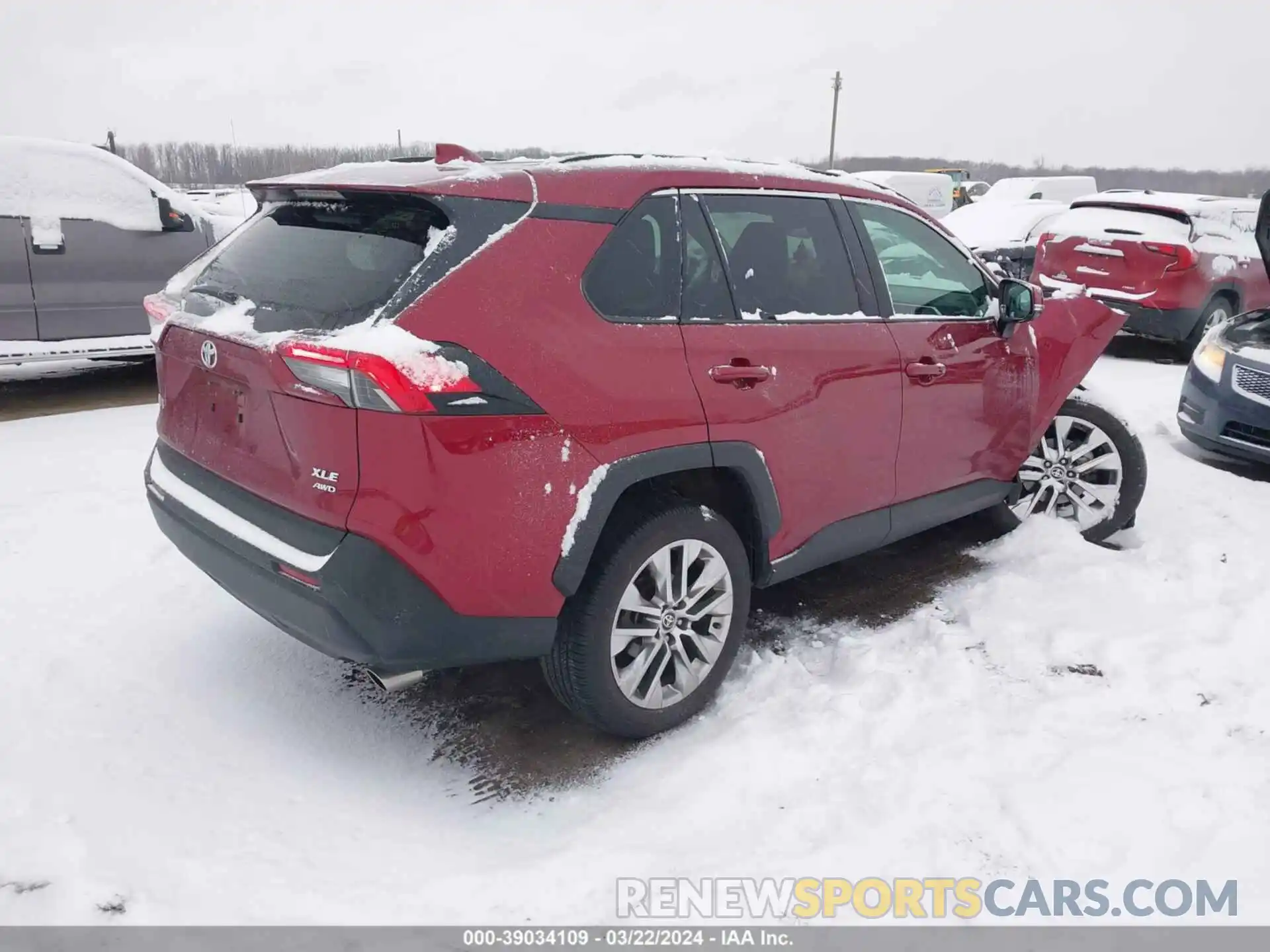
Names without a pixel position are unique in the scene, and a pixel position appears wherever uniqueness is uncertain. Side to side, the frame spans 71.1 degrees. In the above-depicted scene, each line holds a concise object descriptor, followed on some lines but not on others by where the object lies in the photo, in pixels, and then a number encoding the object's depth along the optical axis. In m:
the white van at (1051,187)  18.30
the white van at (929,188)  25.23
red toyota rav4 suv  2.26
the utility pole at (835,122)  45.00
